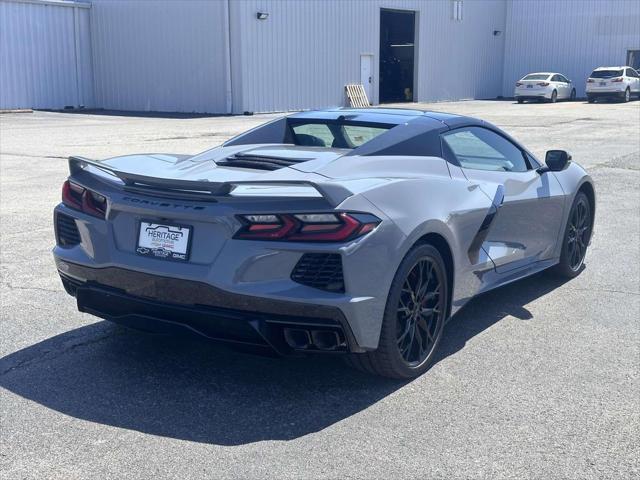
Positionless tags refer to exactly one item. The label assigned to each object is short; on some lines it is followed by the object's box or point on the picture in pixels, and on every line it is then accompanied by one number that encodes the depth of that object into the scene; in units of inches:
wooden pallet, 1386.6
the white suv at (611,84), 1505.9
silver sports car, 142.1
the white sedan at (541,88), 1546.5
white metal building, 1197.1
